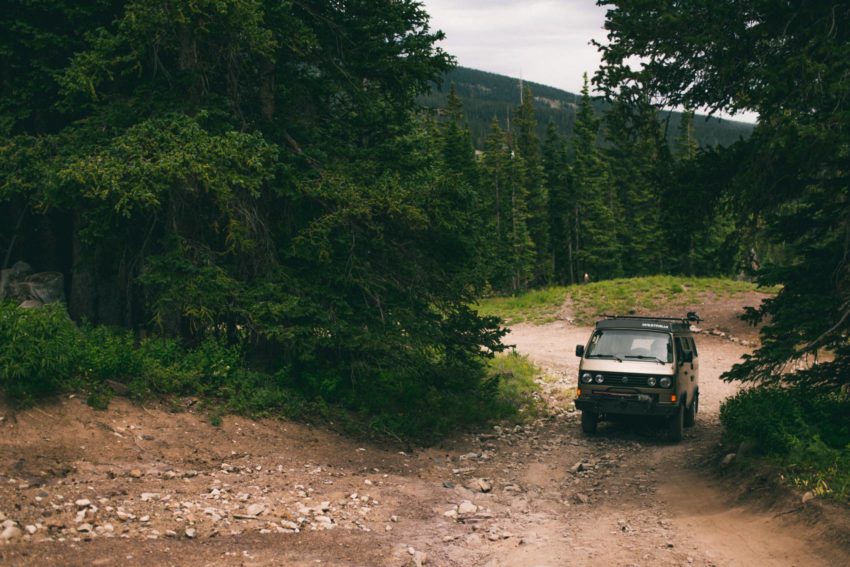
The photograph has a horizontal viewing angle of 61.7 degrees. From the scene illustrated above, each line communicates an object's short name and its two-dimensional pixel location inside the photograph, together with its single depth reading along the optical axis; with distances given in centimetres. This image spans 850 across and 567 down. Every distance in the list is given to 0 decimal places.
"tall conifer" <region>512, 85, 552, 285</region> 7206
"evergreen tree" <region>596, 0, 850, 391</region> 971
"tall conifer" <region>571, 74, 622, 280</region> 6856
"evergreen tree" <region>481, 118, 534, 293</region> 6638
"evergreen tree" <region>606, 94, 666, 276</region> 6944
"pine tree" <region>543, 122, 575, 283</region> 7294
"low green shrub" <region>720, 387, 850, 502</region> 905
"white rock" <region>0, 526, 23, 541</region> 677
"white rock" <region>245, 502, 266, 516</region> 850
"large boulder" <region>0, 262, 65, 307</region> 1372
